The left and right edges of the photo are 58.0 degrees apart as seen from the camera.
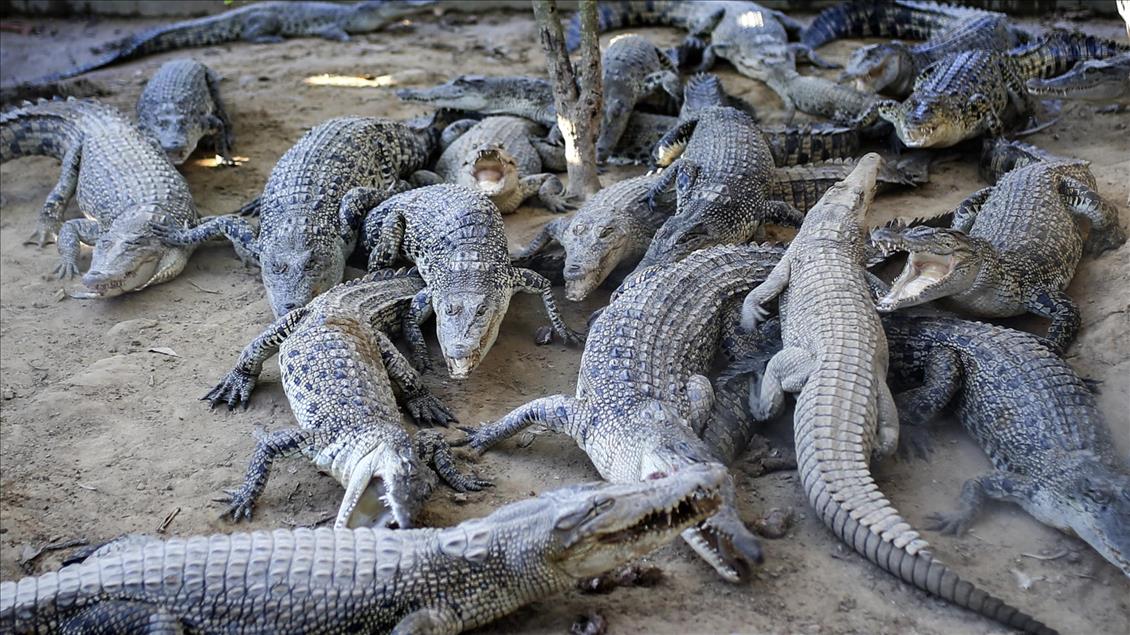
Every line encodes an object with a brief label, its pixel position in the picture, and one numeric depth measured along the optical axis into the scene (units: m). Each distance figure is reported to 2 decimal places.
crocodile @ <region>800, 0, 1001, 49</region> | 8.78
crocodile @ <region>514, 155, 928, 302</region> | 5.20
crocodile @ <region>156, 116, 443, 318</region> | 5.22
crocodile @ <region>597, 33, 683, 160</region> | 6.91
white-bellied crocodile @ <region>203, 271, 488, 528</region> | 3.69
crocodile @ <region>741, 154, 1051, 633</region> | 3.21
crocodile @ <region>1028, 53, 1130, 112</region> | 6.09
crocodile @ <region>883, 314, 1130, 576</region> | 3.35
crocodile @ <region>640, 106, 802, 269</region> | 5.24
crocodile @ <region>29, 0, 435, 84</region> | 9.59
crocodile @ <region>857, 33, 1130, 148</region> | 6.04
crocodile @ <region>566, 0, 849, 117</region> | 8.03
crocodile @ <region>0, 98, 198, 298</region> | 5.58
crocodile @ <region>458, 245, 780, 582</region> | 3.46
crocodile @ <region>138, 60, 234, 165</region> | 6.91
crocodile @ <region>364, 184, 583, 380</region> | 4.63
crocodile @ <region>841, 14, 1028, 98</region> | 7.22
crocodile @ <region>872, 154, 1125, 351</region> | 4.37
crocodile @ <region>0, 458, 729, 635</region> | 2.96
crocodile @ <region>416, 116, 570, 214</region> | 6.05
